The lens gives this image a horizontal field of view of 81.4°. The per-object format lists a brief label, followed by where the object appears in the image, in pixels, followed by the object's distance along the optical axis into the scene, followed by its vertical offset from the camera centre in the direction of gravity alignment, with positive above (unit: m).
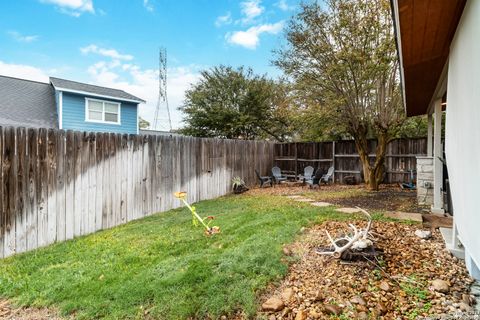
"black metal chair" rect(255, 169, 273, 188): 9.80 -0.87
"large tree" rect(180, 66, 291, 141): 16.23 +2.97
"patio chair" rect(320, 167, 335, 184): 9.99 -0.72
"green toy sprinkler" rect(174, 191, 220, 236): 4.28 -1.14
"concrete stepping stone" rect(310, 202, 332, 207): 6.23 -1.11
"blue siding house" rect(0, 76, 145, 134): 11.23 +2.23
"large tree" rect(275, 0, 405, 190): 7.22 +2.46
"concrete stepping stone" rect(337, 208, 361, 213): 5.40 -1.07
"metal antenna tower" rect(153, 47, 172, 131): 15.64 +4.21
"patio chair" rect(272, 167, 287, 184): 10.72 -0.77
